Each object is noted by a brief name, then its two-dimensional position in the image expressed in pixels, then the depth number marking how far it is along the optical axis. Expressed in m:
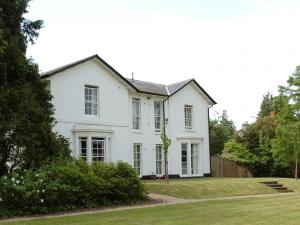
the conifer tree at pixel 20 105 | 18.23
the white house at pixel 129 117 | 28.34
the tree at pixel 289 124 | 37.31
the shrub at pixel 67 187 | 16.55
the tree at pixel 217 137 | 58.28
